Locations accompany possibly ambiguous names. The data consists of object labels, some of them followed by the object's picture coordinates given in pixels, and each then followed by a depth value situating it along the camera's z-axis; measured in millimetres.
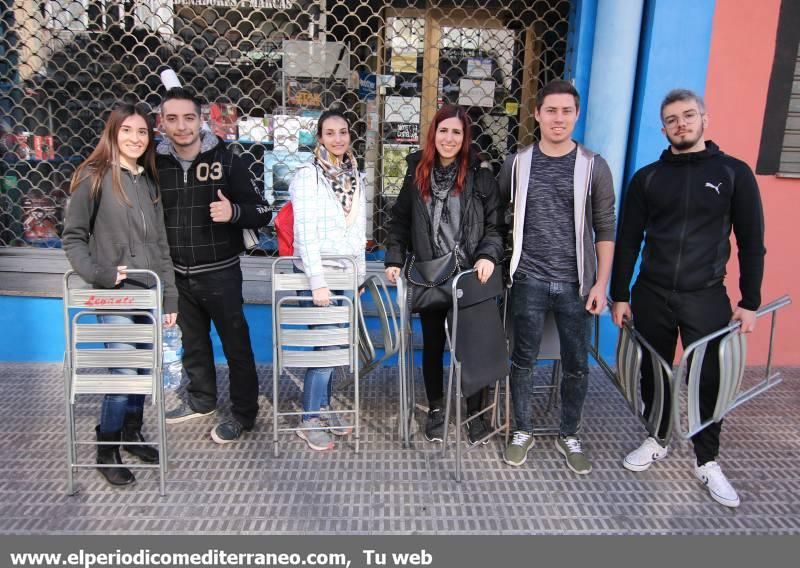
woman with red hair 3309
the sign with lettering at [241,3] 5156
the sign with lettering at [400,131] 5406
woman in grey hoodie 3010
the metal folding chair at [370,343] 3609
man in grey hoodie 3139
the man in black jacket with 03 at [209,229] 3367
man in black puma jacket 2990
